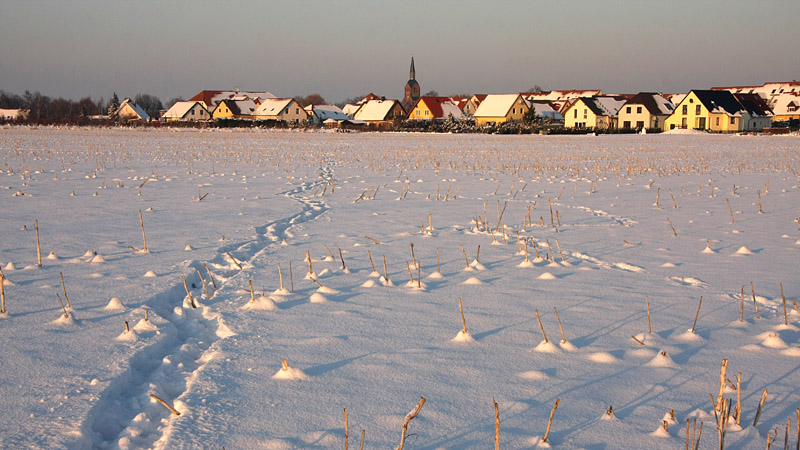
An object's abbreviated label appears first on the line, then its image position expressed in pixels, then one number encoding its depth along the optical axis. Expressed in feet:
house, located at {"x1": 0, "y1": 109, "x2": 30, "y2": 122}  244.14
